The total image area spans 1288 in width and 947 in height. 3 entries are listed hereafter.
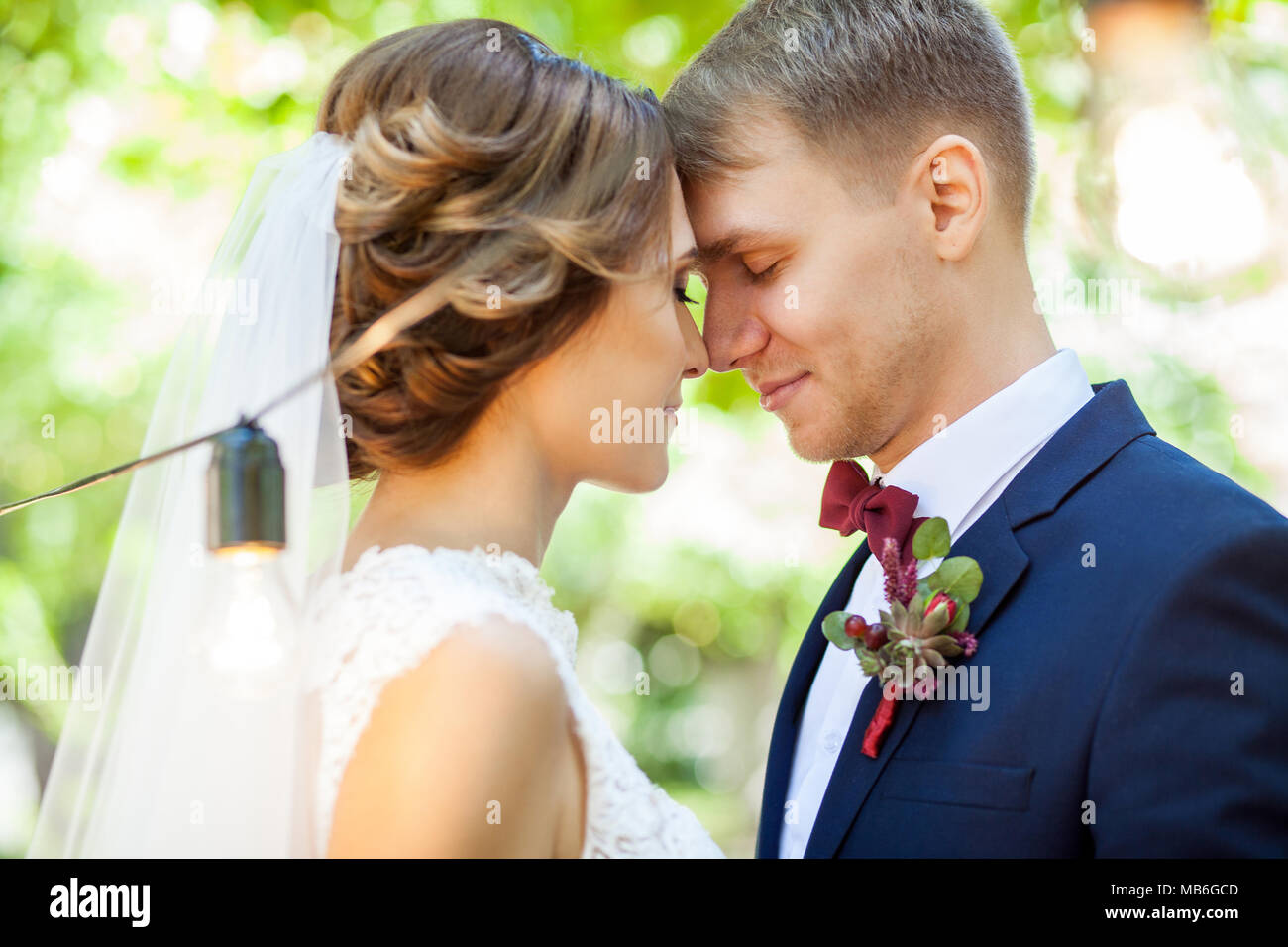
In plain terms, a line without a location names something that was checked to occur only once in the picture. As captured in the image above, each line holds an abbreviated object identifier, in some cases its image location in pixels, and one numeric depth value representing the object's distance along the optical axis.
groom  1.12
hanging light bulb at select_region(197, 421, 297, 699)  1.02
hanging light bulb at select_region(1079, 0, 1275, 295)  1.53
